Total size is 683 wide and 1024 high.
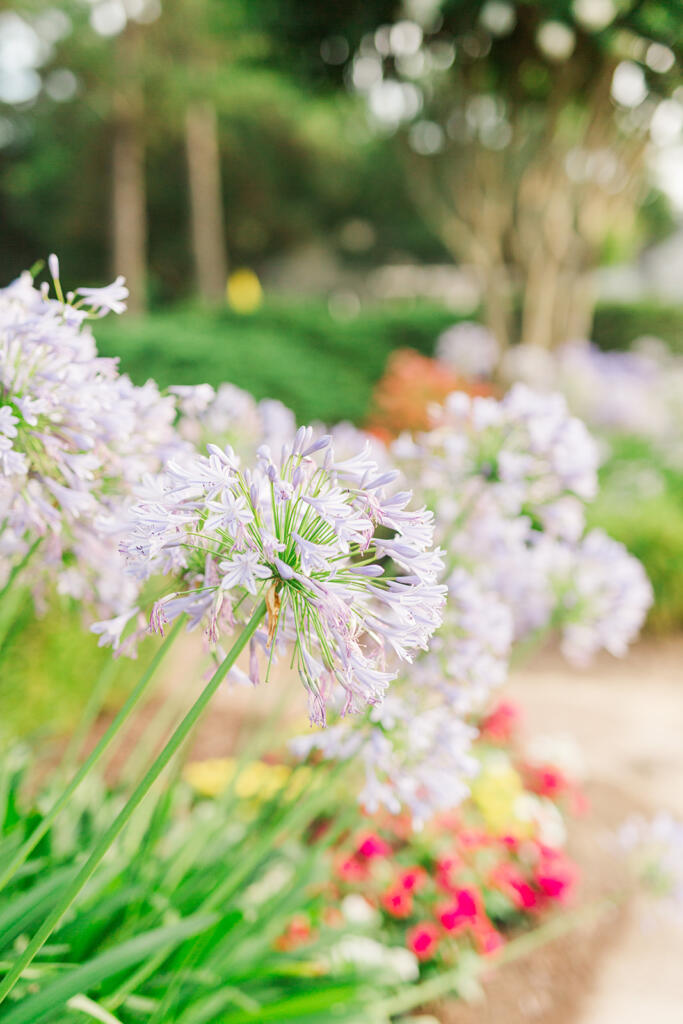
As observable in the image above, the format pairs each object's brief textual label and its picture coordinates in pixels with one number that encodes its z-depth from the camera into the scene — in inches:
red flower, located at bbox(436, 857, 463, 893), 113.3
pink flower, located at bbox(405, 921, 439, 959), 101.7
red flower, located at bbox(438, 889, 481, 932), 104.7
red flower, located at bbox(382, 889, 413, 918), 107.0
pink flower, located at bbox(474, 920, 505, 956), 101.4
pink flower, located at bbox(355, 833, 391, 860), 116.4
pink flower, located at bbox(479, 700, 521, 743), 156.8
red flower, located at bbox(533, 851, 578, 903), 117.1
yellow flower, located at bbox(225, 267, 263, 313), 538.1
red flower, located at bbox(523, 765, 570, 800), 143.6
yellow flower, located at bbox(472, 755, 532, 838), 132.0
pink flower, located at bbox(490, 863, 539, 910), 115.2
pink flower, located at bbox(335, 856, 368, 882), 113.5
